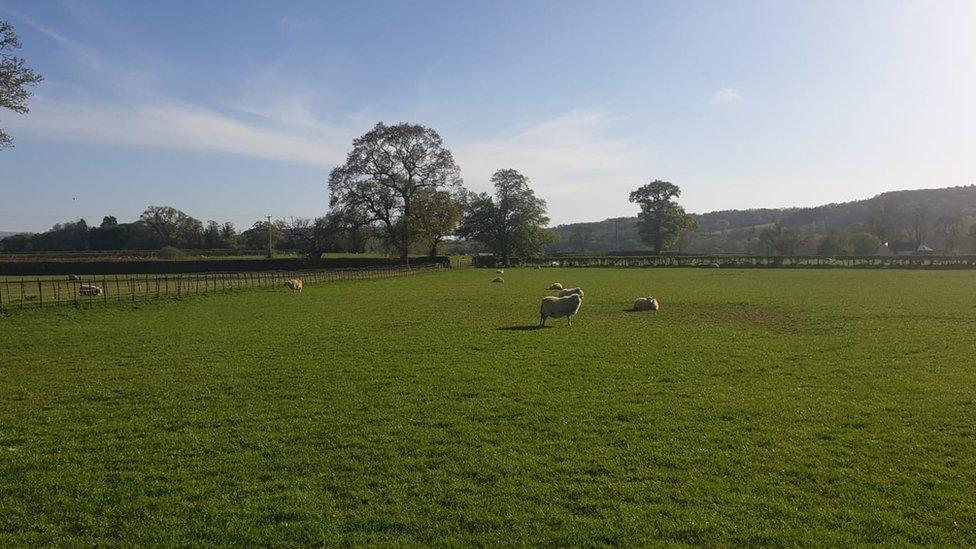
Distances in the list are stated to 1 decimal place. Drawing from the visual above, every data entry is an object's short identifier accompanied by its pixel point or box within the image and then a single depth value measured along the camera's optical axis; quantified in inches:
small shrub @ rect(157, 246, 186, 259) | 3505.4
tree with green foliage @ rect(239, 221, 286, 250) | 4847.4
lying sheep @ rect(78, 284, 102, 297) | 1214.0
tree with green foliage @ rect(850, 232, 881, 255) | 4220.0
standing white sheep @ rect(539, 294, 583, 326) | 774.5
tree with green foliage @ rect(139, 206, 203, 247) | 4690.0
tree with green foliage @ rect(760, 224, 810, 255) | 4320.9
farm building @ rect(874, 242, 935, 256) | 4423.2
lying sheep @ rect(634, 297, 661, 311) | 944.3
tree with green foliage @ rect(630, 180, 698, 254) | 3779.5
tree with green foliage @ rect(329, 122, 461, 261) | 2583.7
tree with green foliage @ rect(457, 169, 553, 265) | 3506.4
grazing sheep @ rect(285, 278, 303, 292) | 1525.6
